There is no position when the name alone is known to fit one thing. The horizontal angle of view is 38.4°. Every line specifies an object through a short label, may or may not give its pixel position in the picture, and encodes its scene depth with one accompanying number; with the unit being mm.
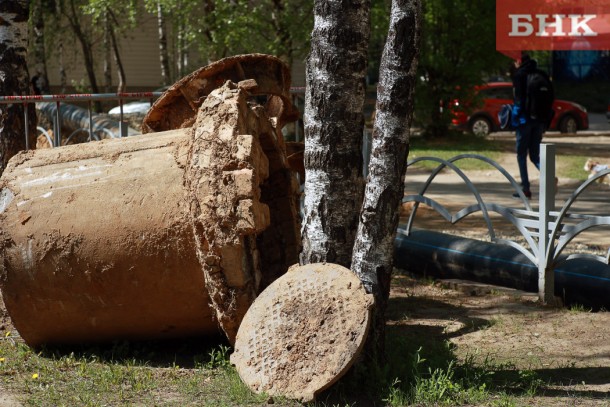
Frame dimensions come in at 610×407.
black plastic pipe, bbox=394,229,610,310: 6617
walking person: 11906
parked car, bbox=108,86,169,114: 22266
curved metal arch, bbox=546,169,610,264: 6438
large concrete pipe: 5273
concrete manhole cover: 4586
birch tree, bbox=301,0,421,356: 4930
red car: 25031
